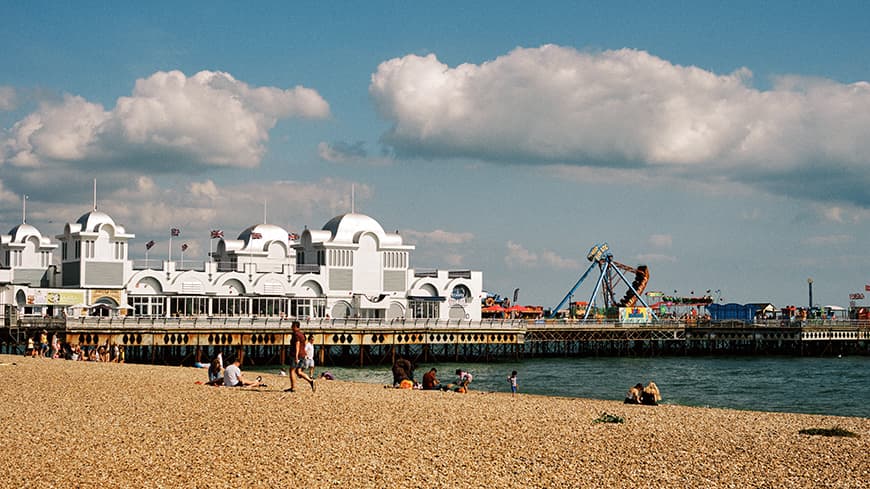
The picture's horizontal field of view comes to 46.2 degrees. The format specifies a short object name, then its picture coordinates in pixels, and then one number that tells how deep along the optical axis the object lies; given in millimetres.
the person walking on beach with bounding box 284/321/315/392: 24762
